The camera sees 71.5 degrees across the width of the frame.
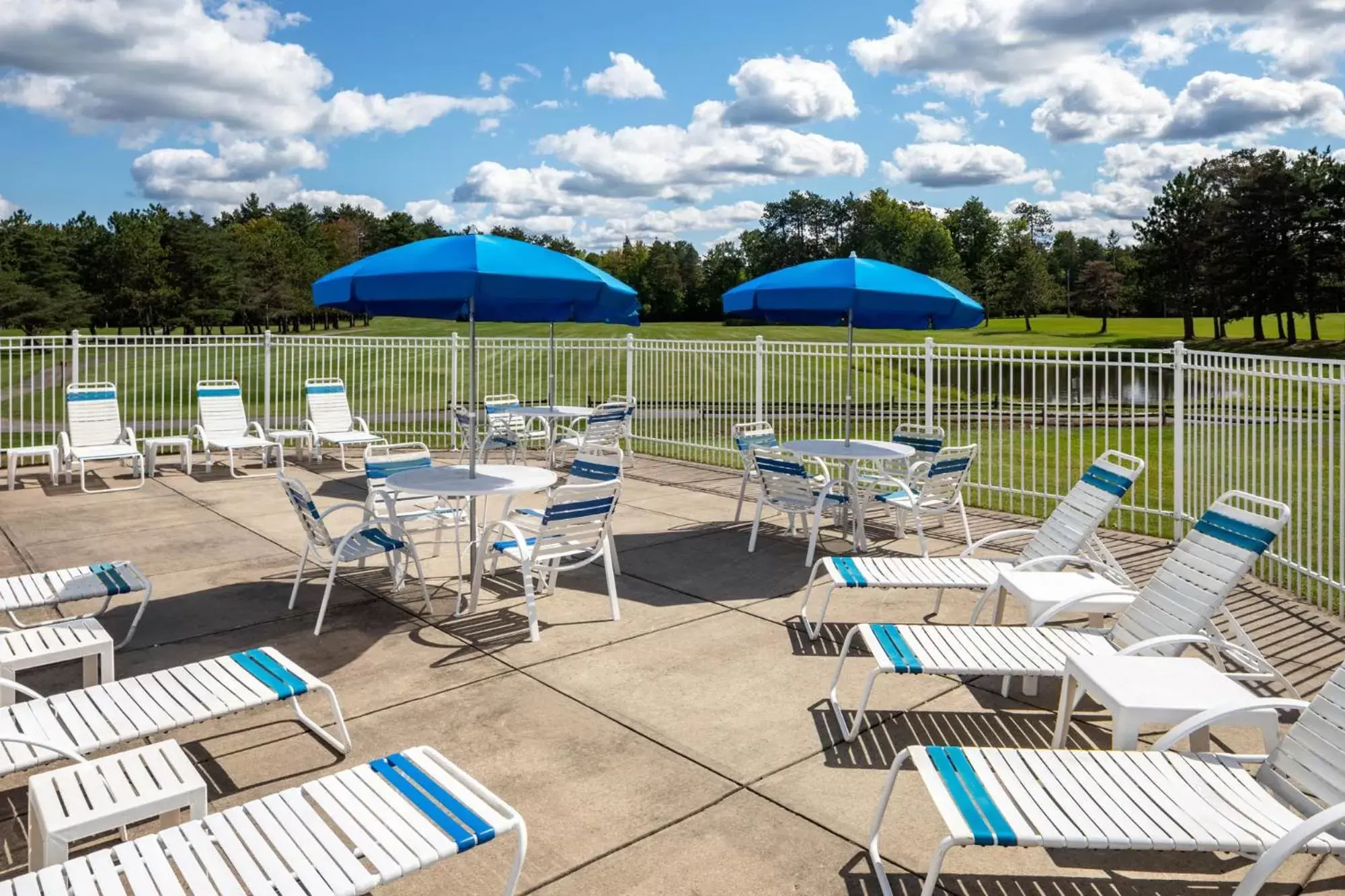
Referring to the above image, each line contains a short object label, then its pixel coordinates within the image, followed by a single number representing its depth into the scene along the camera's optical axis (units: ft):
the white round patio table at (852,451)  25.32
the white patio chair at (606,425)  36.73
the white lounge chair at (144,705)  10.79
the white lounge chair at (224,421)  39.52
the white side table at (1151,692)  10.91
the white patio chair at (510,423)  40.73
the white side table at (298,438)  40.42
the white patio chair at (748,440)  28.60
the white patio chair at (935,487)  25.11
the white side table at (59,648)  13.52
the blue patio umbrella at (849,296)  24.30
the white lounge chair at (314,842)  7.68
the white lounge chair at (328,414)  41.11
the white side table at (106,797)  8.88
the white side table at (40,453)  35.78
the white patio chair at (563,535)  18.81
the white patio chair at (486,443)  39.68
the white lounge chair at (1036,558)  17.67
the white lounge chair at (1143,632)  13.44
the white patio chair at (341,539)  19.19
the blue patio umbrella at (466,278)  18.10
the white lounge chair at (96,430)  36.83
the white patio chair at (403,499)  21.44
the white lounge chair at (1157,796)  8.40
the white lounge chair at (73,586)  16.51
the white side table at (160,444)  38.19
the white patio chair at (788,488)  24.68
